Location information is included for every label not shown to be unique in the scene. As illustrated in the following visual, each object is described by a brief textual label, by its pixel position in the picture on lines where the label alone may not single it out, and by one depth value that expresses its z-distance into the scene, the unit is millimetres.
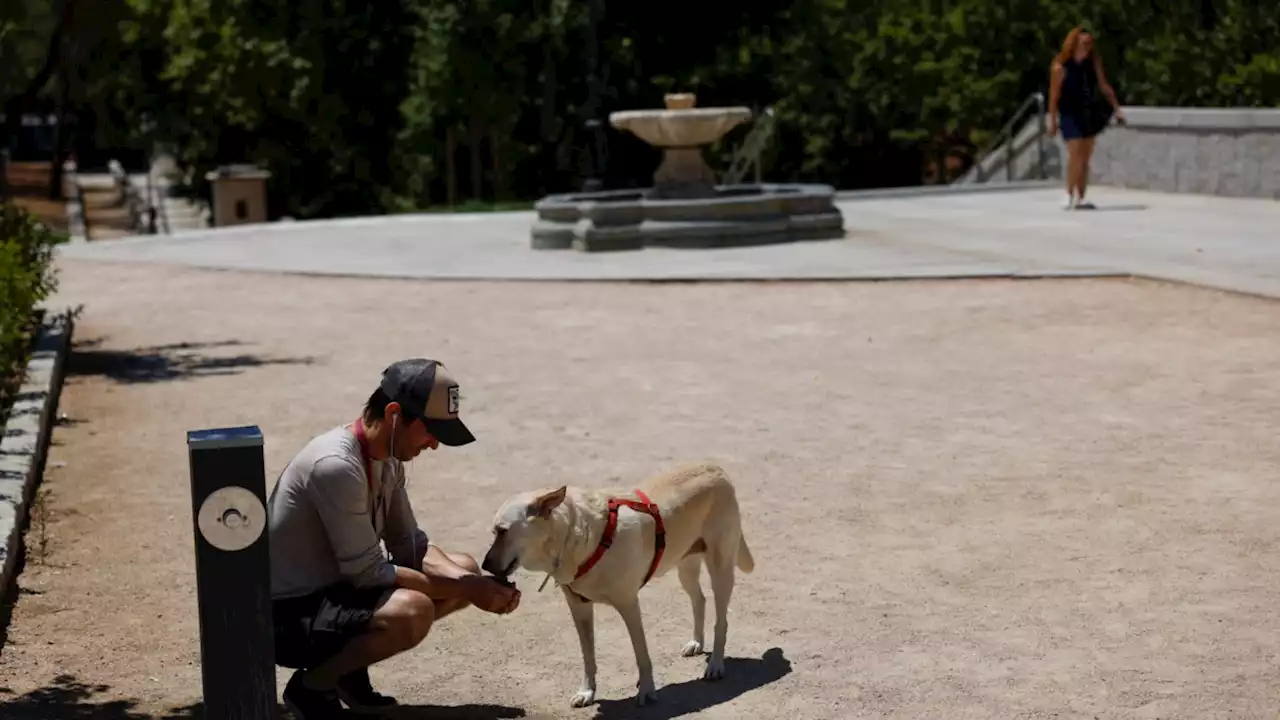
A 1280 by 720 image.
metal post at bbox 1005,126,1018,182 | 28406
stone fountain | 19266
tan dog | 5582
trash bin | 35062
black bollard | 5137
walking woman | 20375
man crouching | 5449
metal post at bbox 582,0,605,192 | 27297
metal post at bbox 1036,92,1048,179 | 26969
